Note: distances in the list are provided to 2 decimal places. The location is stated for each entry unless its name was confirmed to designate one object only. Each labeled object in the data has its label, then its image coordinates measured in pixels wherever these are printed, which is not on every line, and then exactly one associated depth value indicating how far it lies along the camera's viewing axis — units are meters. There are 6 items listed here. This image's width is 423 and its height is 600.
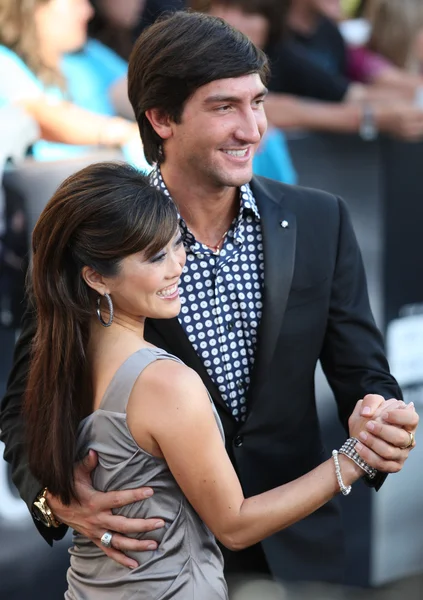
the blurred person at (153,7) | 7.05
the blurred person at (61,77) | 6.71
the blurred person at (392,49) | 8.91
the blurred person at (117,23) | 7.15
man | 4.84
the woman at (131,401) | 3.87
